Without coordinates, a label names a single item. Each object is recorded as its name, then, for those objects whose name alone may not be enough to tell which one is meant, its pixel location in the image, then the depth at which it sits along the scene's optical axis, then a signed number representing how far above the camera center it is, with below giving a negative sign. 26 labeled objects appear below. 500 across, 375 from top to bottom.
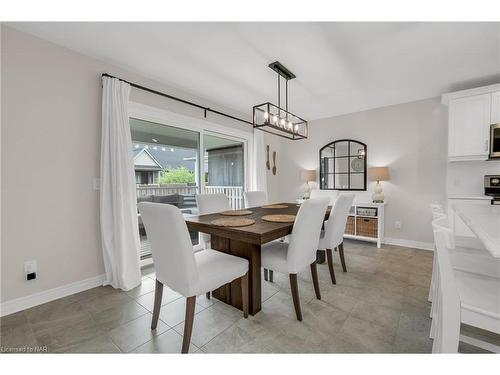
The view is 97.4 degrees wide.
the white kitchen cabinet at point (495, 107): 2.79 +0.95
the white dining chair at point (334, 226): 2.27 -0.47
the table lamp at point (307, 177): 4.56 +0.10
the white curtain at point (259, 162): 4.46 +0.41
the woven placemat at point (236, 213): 2.37 -0.34
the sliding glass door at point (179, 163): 2.92 +0.30
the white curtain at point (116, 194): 2.31 -0.12
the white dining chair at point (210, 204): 2.77 -0.28
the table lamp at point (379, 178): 3.66 +0.07
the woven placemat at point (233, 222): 1.79 -0.34
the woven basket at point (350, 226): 3.83 -0.76
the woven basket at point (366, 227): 3.63 -0.75
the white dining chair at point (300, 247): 1.69 -0.53
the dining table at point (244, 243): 1.59 -0.54
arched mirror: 4.14 +0.33
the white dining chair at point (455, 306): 0.89 -0.54
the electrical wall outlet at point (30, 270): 1.94 -0.78
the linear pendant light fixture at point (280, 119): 2.37 +0.73
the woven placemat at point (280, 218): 1.95 -0.34
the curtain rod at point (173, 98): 2.55 +1.16
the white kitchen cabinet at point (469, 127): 2.87 +0.74
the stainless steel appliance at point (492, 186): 2.91 -0.05
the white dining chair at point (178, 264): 1.35 -0.56
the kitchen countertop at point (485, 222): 0.88 -0.23
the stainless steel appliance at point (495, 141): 2.78 +0.53
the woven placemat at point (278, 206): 3.06 -0.33
